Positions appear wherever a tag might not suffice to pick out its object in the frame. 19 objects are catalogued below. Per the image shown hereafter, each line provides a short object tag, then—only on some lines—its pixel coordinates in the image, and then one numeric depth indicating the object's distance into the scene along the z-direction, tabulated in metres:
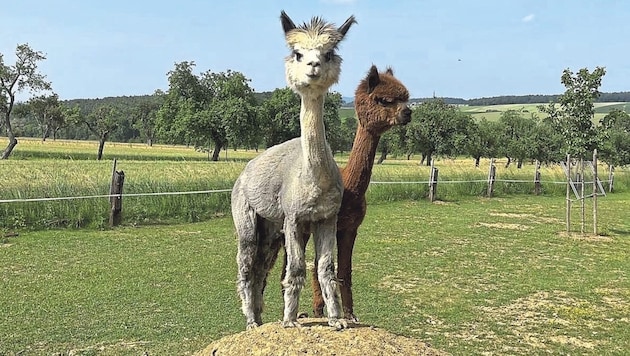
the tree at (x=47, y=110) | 53.09
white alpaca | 3.73
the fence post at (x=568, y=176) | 15.47
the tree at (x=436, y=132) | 51.75
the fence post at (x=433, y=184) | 23.20
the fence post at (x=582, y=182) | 15.70
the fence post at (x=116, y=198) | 15.02
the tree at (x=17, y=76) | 43.62
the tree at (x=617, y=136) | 17.00
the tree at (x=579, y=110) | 16.38
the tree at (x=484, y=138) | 55.53
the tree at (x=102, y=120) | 53.57
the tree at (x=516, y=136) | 58.84
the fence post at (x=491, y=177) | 25.49
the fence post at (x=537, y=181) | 27.95
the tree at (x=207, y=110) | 45.12
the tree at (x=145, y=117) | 92.81
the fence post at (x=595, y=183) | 15.77
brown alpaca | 5.13
